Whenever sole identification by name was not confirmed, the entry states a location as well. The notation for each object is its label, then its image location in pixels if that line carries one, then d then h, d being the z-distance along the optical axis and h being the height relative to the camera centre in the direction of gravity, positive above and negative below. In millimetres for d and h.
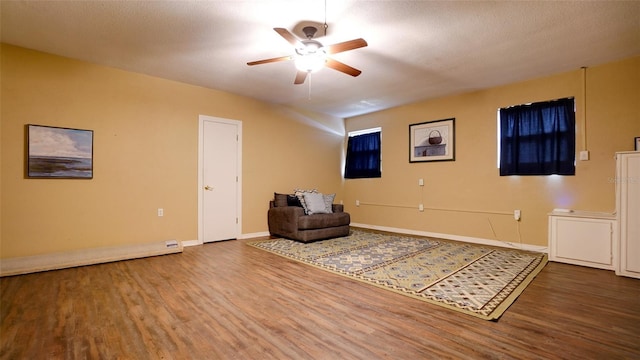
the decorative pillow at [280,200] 5344 -388
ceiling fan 2482 +1174
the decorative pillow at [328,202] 5180 -424
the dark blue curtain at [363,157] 6445 +540
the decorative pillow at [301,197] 4976 -313
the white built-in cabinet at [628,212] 3035 -333
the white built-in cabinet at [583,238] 3318 -695
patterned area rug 2490 -1015
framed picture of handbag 5262 +758
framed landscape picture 3432 +318
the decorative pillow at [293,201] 5250 -395
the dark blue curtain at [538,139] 4078 +638
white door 4816 -3
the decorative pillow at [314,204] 4957 -428
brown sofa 4676 -726
